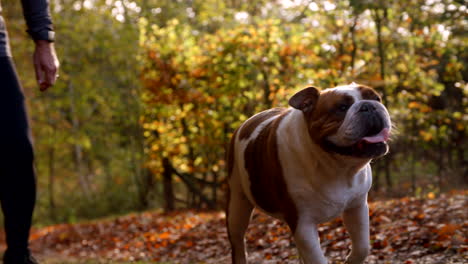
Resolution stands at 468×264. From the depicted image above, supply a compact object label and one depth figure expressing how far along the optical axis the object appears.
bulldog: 3.19
